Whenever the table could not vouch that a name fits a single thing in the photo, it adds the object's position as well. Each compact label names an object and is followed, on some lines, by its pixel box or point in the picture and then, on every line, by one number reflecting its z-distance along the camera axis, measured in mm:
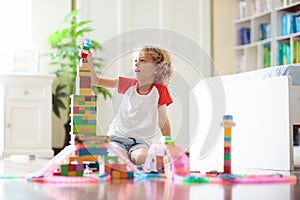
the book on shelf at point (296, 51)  4325
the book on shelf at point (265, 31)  4719
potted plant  4281
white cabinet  3979
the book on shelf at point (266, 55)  4691
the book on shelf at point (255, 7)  4789
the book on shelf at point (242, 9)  4992
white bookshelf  4484
